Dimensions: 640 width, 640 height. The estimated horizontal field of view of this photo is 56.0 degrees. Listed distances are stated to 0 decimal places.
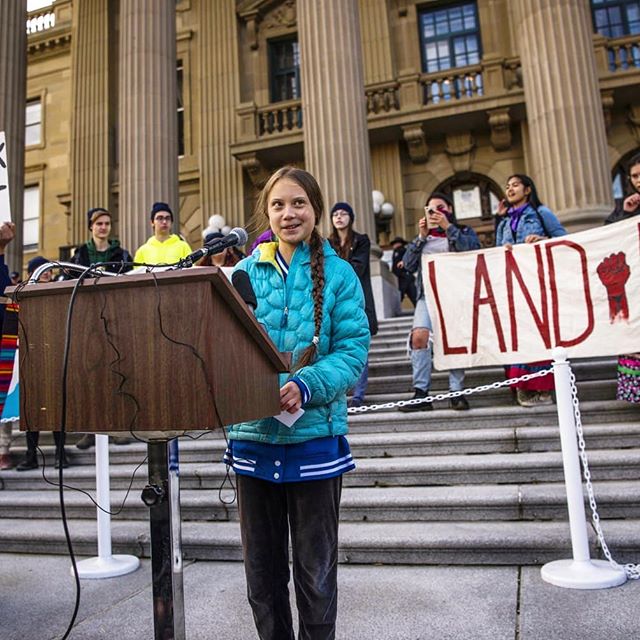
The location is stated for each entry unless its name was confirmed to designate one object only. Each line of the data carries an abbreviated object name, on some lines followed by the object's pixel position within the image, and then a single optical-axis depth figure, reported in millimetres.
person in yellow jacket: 6793
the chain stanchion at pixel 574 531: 3367
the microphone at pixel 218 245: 1929
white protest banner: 5449
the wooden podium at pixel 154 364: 1599
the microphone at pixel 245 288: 2045
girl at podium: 2137
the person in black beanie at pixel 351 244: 6656
